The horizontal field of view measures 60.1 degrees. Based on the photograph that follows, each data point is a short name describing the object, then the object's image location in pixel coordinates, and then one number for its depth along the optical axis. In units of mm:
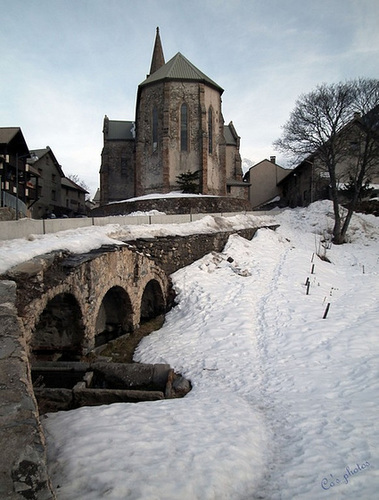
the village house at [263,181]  43125
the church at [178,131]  29436
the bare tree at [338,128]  19875
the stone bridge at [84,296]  5914
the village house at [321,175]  21578
